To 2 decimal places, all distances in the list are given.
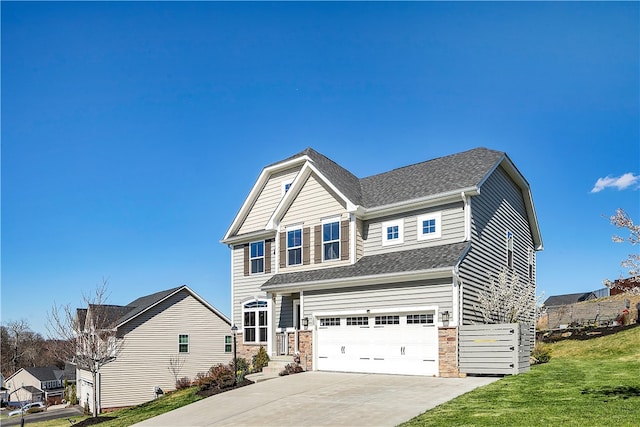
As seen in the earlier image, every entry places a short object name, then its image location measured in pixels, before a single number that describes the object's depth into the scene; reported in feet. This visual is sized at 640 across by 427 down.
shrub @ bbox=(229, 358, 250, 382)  68.84
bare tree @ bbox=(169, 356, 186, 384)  103.96
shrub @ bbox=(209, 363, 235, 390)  59.36
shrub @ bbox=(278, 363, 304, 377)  62.69
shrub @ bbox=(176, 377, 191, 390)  74.23
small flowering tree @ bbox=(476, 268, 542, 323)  56.85
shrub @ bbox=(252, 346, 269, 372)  70.31
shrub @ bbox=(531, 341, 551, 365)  63.52
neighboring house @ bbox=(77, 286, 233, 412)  97.25
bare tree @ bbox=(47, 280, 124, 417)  68.23
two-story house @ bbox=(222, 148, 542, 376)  55.47
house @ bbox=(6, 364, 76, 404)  177.99
